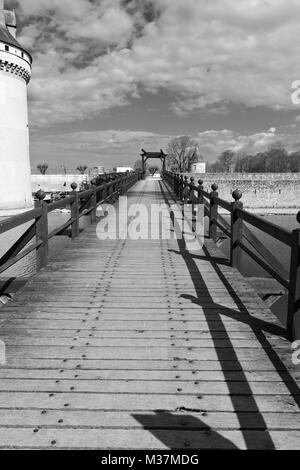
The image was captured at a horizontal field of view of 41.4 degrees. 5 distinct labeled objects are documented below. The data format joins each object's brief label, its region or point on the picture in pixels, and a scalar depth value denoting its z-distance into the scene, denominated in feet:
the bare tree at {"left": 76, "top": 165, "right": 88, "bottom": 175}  253.65
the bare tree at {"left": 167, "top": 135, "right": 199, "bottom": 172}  333.09
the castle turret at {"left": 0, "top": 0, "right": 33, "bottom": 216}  127.34
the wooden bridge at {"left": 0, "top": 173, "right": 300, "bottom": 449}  8.50
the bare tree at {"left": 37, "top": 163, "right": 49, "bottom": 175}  306.37
